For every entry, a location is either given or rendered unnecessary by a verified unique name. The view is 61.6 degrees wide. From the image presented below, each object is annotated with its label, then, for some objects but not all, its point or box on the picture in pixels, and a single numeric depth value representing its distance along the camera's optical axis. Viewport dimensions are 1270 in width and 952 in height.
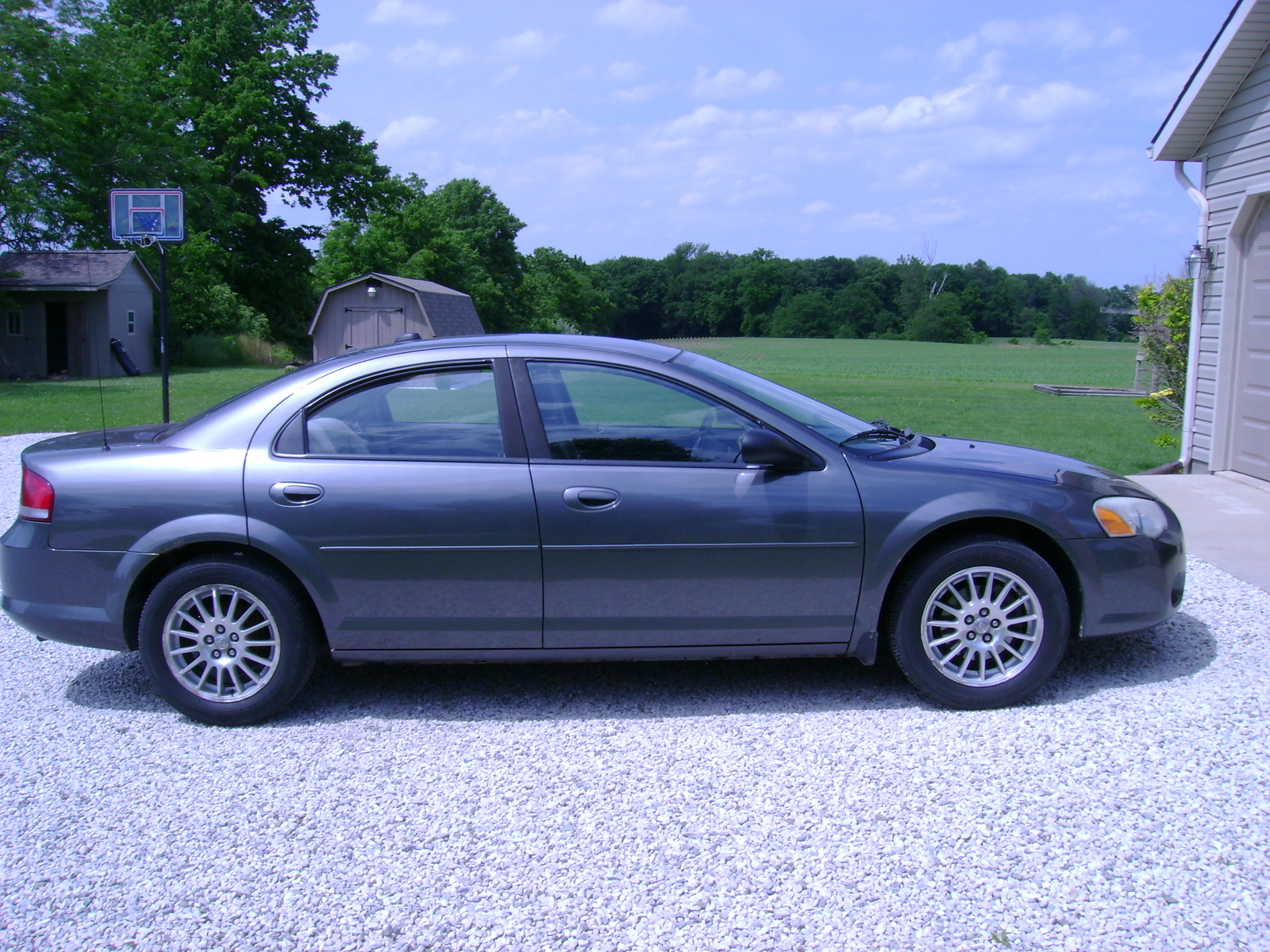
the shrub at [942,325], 86.50
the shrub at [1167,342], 12.34
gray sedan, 4.19
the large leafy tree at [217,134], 34.56
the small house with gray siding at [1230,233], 9.31
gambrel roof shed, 37.41
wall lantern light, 10.19
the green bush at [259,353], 41.66
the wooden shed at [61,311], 32.47
